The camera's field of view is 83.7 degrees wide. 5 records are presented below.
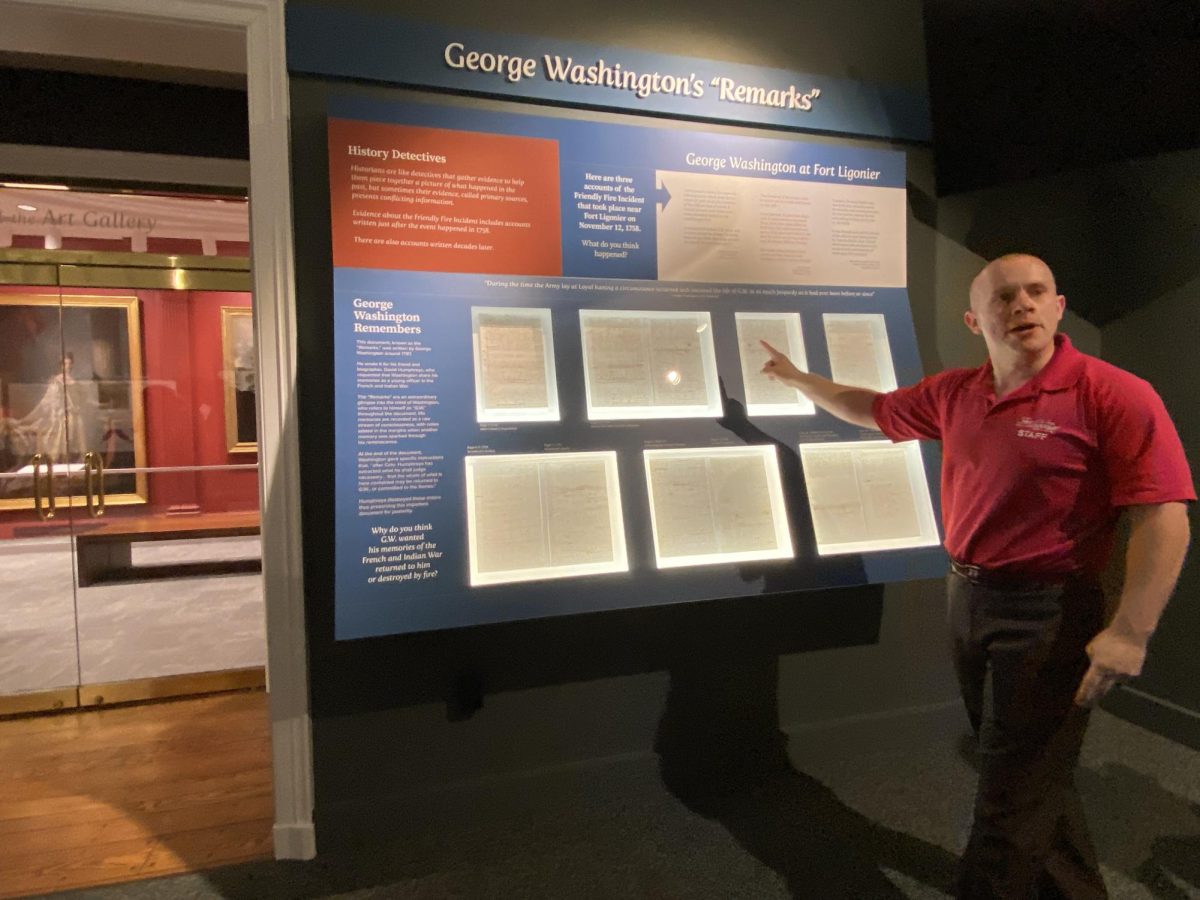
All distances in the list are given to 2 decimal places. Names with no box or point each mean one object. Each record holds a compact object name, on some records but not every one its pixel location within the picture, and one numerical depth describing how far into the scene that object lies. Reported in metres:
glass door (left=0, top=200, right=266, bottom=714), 3.50
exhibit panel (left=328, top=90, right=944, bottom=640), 1.88
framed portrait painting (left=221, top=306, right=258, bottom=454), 4.18
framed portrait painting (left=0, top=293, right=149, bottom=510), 3.71
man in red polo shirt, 1.33
